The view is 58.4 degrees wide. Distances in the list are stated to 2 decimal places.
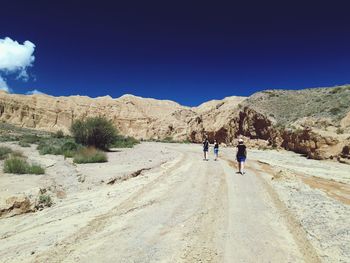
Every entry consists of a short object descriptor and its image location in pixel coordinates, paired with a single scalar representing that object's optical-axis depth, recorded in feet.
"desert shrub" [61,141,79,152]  89.84
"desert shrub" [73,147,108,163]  64.85
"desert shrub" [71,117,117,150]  108.47
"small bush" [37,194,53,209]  28.14
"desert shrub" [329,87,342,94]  126.63
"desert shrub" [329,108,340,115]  101.52
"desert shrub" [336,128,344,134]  82.63
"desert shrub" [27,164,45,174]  46.29
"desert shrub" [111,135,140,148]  133.18
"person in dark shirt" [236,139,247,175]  48.29
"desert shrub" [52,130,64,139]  175.16
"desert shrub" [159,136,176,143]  208.33
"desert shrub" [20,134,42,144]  130.29
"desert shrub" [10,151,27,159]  69.17
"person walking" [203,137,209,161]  72.02
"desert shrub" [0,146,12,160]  66.92
